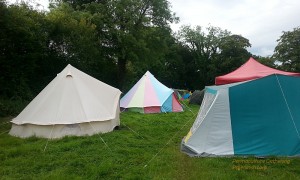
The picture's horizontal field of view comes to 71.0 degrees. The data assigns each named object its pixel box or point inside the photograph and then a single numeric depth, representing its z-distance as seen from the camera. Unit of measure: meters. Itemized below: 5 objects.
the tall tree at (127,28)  14.52
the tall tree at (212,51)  26.81
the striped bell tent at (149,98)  9.79
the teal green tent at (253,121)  4.00
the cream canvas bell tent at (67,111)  5.26
